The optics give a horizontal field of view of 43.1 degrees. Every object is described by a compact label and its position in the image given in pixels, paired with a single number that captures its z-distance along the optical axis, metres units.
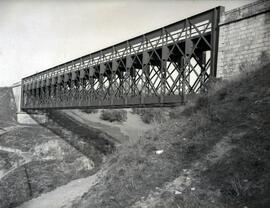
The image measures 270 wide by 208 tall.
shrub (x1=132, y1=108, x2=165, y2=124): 50.34
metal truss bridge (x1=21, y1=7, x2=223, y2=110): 17.17
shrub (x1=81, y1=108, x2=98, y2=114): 49.59
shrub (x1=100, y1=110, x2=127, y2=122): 47.06
